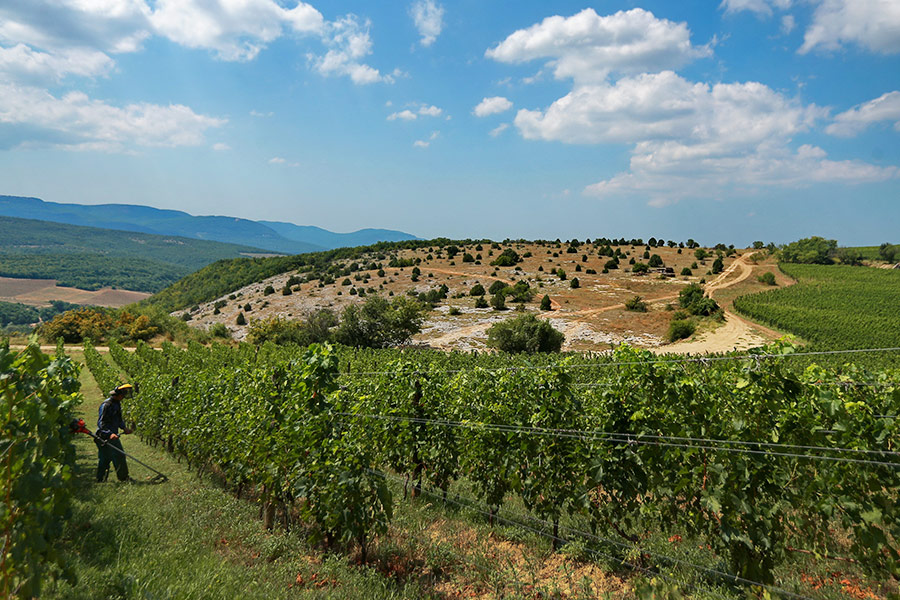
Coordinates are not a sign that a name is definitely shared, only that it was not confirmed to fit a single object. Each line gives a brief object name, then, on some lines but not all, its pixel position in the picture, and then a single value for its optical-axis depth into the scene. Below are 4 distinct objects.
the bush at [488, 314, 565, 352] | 33.72
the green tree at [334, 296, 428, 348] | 39.03
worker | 8.78
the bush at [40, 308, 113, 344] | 42.06
